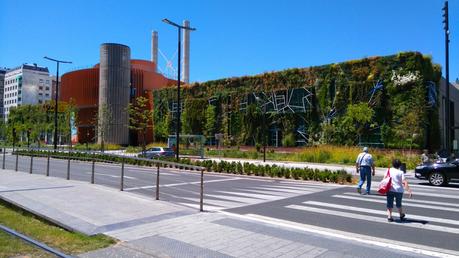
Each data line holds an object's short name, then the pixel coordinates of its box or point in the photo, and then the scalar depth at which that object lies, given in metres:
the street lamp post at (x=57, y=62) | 40.72
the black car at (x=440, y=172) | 17.80
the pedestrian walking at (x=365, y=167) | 14.40
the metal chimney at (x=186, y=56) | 104.62
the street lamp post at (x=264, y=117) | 47.82
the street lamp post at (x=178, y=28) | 25.44
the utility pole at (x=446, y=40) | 23.69
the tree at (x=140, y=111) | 45.07
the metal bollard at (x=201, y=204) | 9.96
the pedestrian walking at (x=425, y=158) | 25.66
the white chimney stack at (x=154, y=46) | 111.31
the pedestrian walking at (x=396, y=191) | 9.35
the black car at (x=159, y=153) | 36.49
